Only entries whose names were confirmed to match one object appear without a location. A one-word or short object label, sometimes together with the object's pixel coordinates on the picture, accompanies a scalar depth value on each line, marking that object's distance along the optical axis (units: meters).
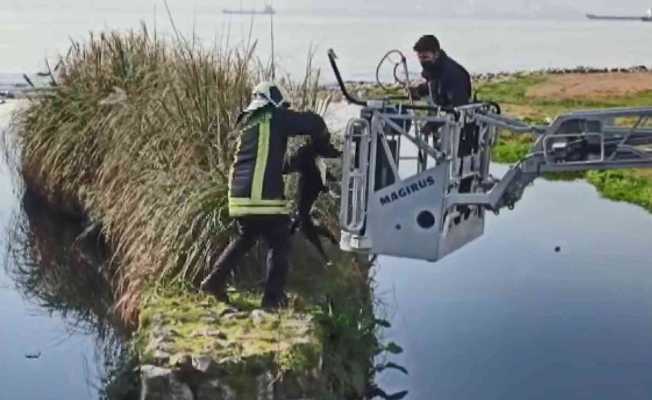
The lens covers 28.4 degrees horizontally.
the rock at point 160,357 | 9.55
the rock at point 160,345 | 9.71
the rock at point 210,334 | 10.05
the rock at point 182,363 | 9.48
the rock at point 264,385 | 9.55
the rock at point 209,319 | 10.51
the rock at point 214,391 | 9.47
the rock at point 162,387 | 9.41
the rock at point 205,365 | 9.47
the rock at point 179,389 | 9.44
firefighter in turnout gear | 10.63
